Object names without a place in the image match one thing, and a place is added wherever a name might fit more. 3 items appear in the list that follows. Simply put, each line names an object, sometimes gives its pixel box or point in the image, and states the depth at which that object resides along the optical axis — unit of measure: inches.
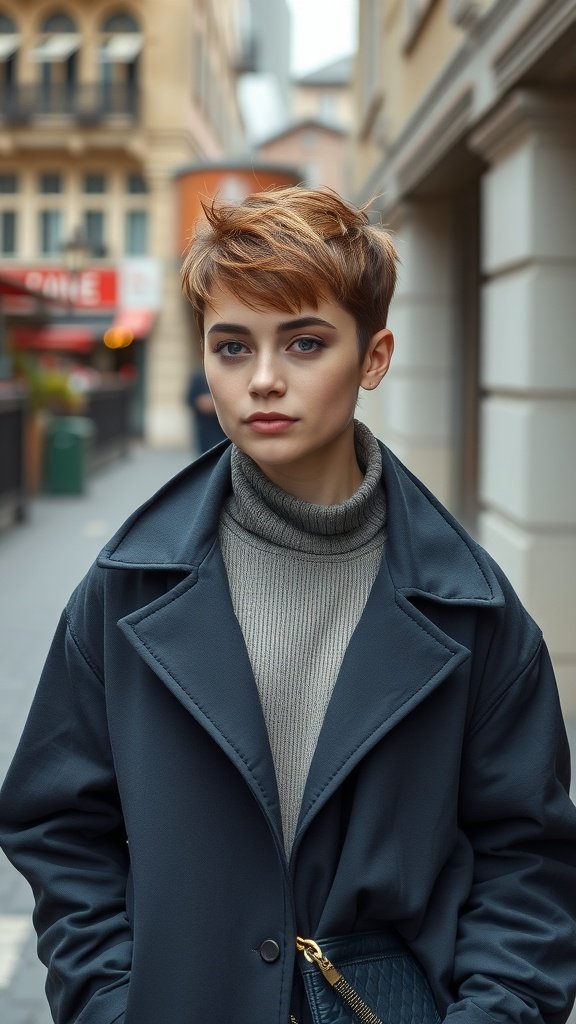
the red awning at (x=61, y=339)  1143.6
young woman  62.8
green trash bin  673.6
